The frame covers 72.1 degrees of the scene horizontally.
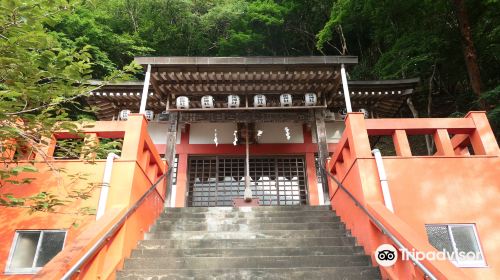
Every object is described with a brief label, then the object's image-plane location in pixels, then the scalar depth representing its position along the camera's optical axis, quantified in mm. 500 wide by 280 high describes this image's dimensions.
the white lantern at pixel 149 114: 11539
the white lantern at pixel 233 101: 10523
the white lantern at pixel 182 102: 10391
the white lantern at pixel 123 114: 11445
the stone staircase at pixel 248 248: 5500
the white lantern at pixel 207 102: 10453
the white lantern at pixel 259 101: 10562
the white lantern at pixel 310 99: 10523
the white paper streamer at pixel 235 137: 11259
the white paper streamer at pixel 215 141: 11305
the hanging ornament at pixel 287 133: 10998
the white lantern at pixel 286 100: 10477
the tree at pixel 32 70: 4023
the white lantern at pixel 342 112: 11715
